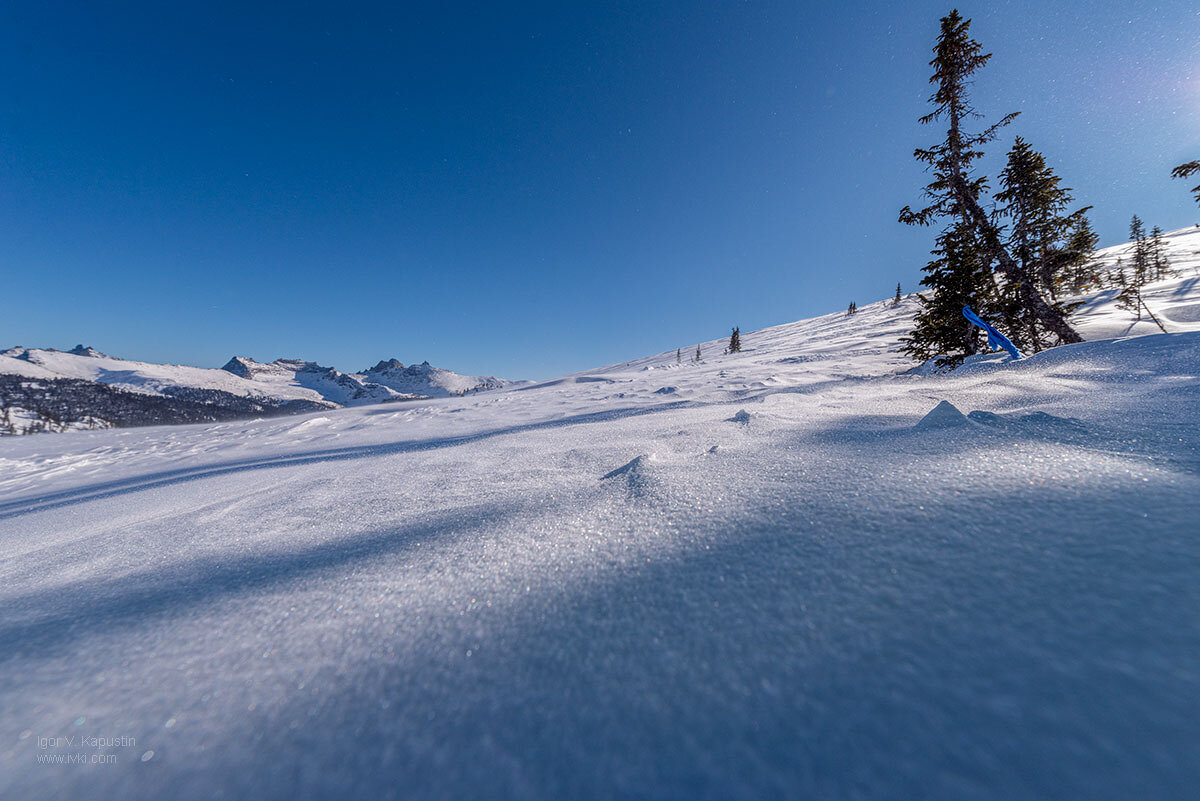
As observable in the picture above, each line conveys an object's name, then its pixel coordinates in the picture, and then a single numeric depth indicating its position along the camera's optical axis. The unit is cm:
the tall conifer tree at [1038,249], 689
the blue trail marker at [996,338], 472
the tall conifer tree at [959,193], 714
